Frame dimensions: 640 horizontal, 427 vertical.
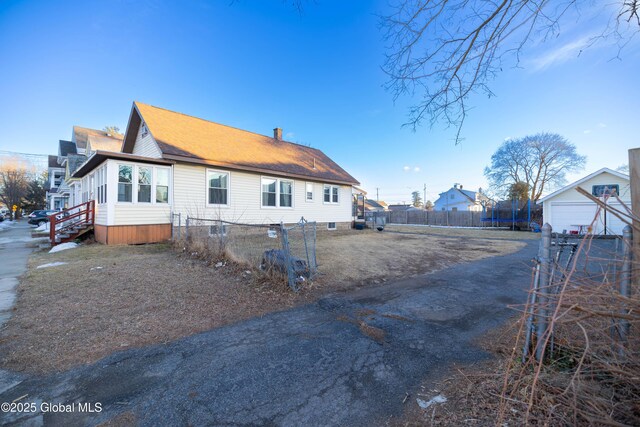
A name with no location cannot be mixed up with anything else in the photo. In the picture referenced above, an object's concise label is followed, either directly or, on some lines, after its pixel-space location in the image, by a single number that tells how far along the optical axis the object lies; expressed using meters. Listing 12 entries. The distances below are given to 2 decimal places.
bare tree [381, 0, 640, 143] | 3.00
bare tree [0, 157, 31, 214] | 36.44
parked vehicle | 23.46
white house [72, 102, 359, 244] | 9.95
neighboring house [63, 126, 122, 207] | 16.94
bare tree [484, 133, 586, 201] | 30.88
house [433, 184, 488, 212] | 45.19
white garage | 15.16
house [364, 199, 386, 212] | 64.18
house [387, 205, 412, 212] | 69.16
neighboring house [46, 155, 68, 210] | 31.06
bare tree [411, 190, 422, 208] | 78.19
